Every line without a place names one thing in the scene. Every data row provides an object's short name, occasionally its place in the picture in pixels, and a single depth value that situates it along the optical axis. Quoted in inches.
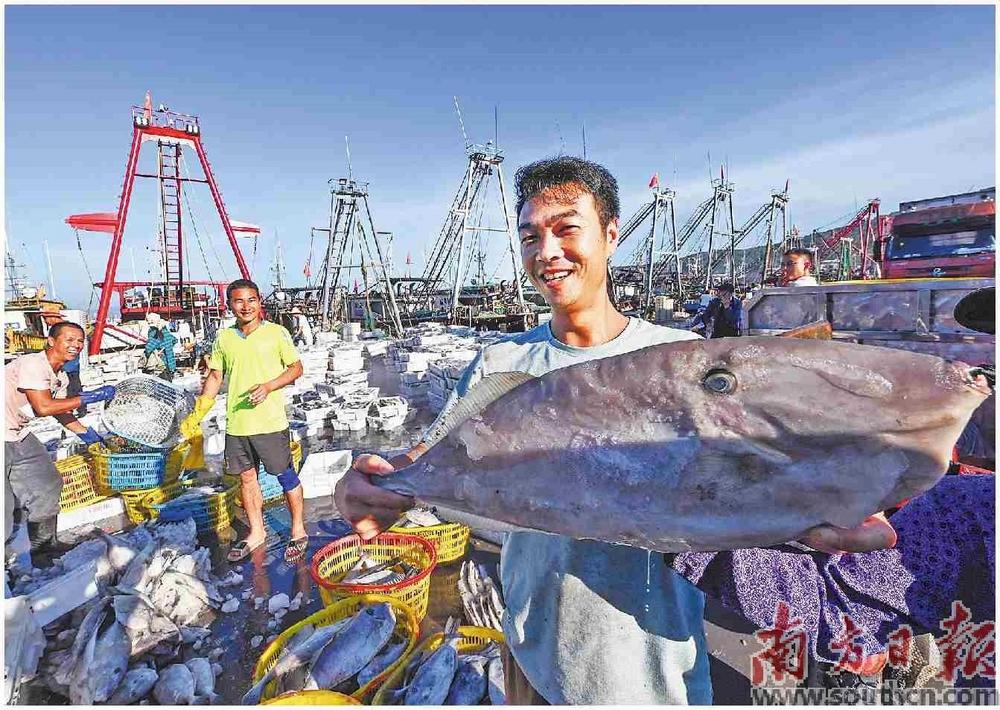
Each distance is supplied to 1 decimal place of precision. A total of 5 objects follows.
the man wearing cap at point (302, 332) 621.9
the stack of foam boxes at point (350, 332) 809.5
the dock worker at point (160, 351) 505.0
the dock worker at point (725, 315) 308.3
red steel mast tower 594.5
